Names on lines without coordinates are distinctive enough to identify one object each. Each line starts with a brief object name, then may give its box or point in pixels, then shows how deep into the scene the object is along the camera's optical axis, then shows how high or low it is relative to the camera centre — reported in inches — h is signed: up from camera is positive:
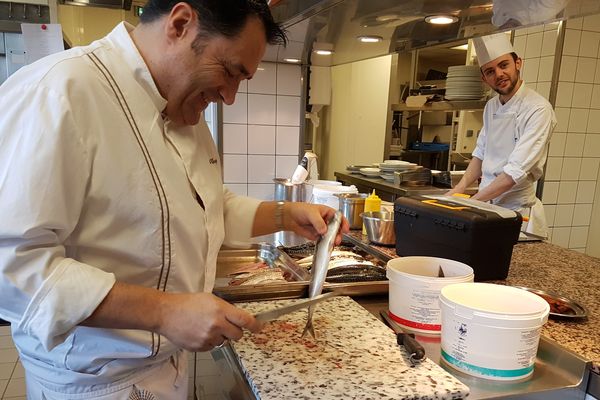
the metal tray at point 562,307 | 41.6 -16.0
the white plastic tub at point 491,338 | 32.0 -14.7
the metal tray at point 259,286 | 47.1 -18.0
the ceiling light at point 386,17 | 56.4 +14.0
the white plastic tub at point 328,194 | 80.1 -12.0
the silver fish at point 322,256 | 42.0 -11.9
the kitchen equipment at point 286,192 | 89.0 -14.5
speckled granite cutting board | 29.5 -17.0
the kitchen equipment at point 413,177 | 123.0 -12.7
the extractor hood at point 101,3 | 92.5 +23.6
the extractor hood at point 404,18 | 47.9 +13.9
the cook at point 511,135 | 91.3 +0.2
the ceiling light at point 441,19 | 54.9 +13.8
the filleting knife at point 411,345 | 33.3 -16.1
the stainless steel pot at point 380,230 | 64.7 -14.4
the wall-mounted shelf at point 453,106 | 124.0 +7.6
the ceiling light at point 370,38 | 70.6 +14.2
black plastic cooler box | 48.1 -10.9
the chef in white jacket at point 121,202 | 25.9 -5.4
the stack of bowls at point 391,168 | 126.6 -10.5
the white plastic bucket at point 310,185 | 93.7 -12.1
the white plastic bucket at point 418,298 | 38.8 -14.5
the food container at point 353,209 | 75.6 -13.4
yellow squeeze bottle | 71.9 -11.8
